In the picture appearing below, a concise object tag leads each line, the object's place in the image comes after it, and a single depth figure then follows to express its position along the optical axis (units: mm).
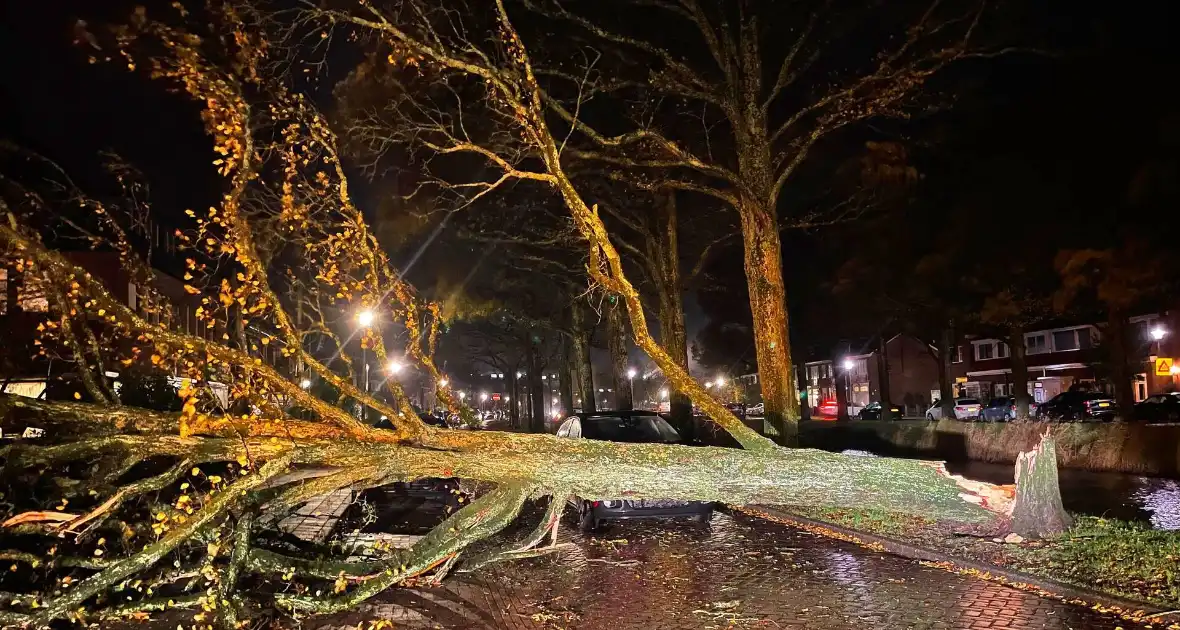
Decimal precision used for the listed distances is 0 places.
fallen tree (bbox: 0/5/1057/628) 6043
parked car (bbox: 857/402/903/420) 43719
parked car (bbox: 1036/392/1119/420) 32678
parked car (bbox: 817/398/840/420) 50931
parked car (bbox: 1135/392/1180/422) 29811
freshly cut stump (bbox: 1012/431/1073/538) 8086
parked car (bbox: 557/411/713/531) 10844
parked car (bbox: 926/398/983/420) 40338
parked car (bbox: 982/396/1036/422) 37812
